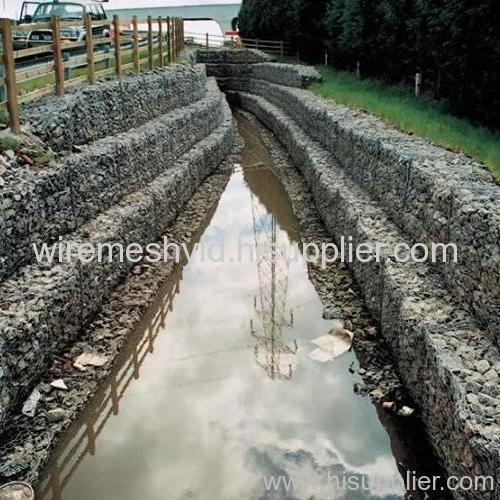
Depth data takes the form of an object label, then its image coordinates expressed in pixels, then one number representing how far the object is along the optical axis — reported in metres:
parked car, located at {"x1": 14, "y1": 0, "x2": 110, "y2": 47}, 18.83
